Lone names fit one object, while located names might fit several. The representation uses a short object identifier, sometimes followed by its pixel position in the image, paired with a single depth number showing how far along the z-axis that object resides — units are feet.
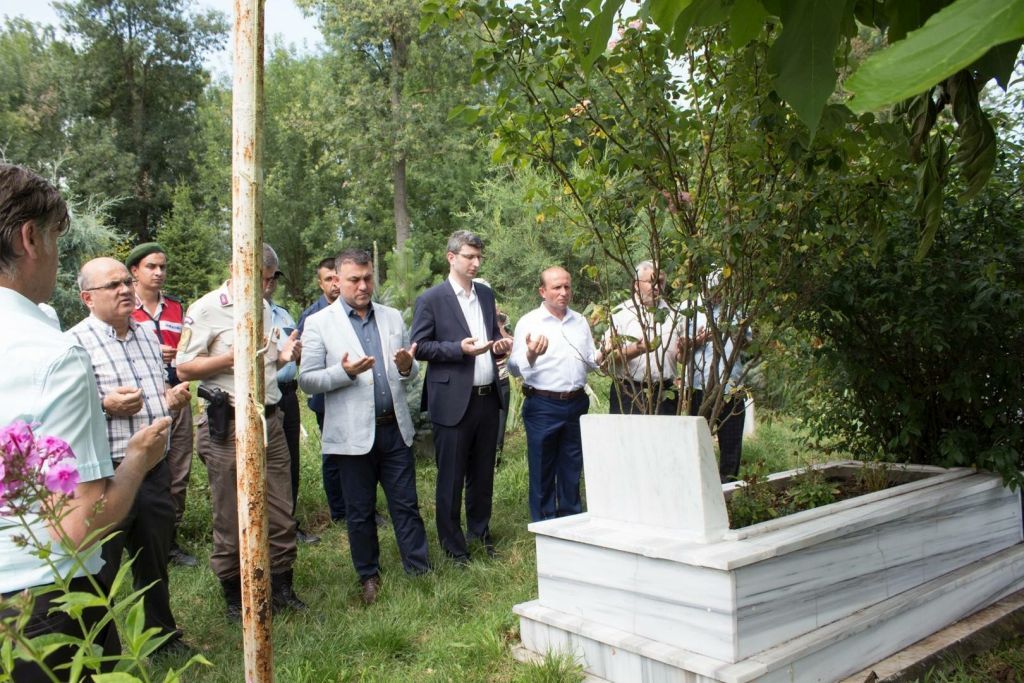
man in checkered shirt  13.57
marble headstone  10.80
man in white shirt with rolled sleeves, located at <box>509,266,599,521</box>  19.22
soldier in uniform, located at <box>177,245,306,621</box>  15.43
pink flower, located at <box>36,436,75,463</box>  5.09
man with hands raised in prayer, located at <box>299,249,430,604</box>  16.55
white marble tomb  9.91
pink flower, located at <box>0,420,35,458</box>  4.71
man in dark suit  18.01
